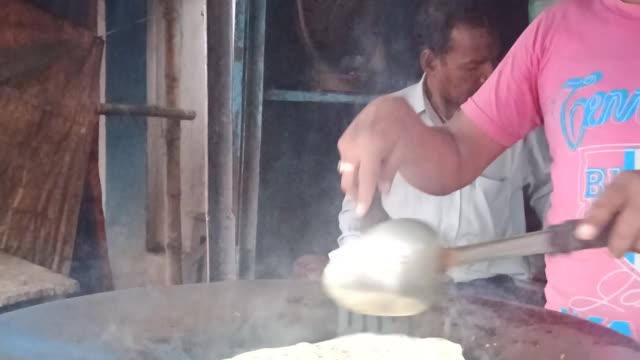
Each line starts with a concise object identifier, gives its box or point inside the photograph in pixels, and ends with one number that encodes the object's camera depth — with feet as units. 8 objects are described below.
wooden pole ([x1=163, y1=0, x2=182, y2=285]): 9.57
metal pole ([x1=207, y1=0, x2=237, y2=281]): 7.80
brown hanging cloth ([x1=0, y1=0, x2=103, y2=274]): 7.72
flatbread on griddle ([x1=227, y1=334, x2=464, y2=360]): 4.37
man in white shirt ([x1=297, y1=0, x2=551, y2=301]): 9.06
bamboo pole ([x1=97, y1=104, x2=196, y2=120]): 8.39
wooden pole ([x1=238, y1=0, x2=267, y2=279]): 8.68
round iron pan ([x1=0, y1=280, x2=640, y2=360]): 3.96
